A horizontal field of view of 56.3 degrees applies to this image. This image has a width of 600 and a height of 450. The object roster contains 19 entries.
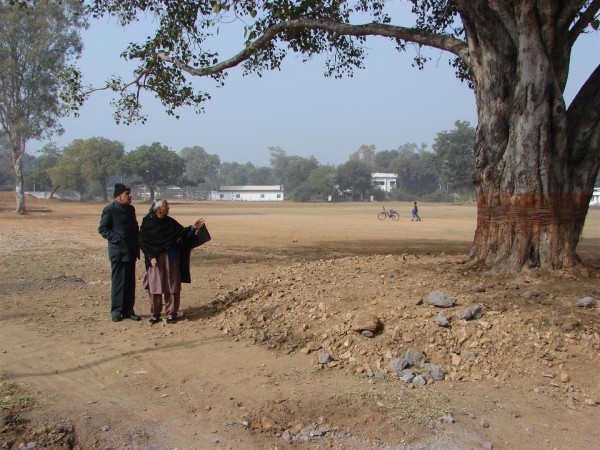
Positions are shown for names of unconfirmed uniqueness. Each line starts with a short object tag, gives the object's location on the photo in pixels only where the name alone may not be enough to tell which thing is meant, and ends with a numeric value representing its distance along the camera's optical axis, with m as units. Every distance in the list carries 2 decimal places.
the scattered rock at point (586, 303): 5.23
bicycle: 37.66
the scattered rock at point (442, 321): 5.13
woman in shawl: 6.48
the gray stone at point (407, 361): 4.73
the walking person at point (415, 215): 35.66
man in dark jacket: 6.72
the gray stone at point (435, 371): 4.59
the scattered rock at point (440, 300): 5.44
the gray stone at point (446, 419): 3.86
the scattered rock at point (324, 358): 5.00
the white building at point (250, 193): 107.88
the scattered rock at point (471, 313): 5.16
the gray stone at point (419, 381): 4.46
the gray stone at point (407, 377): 4.53
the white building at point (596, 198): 68.79
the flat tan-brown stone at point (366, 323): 5.23
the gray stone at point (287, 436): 3.71
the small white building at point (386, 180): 111.86
